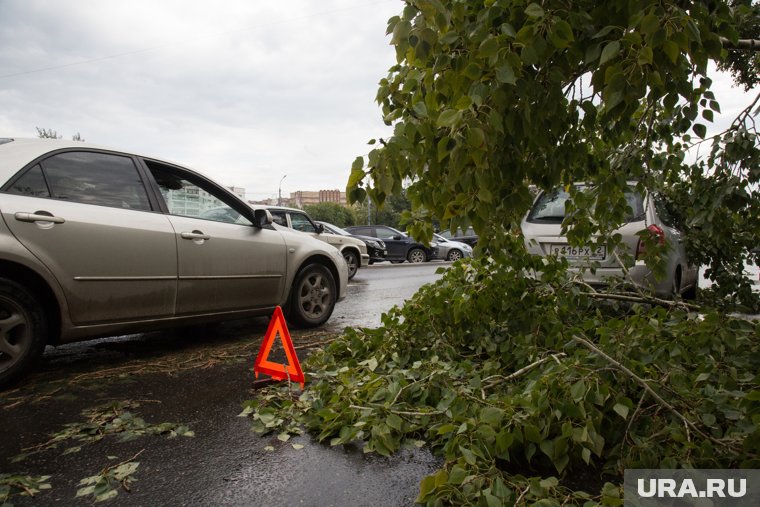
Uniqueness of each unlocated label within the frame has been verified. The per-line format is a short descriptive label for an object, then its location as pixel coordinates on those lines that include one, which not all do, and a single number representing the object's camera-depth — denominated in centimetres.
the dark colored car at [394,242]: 2047
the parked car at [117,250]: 307
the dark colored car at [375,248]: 1853
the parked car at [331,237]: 1141
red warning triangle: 310
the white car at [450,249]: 2272
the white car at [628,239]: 505
